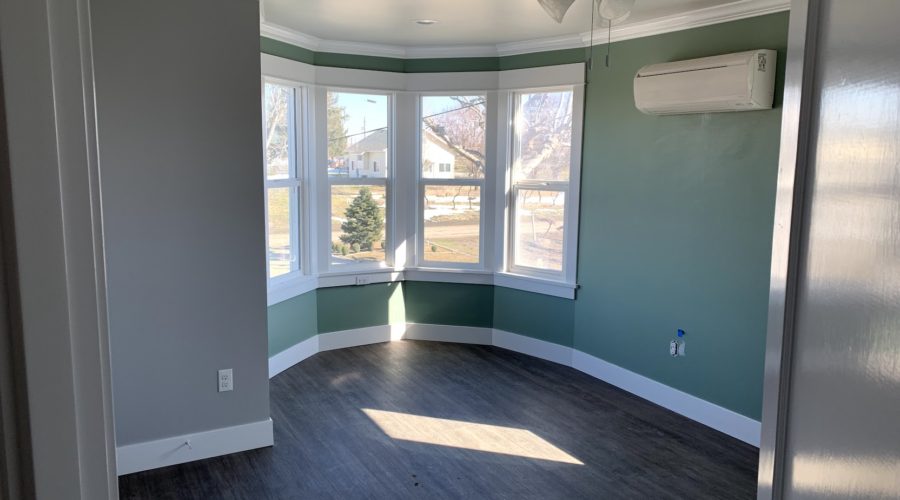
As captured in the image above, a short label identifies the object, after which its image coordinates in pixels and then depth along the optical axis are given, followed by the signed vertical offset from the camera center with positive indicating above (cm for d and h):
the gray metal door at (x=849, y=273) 51 -8
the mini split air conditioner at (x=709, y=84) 329 +51
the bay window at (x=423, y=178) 472 -1
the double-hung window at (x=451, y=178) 524 -1
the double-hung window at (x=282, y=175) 447 +0
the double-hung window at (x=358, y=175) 505 +1
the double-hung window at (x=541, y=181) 482 -3
